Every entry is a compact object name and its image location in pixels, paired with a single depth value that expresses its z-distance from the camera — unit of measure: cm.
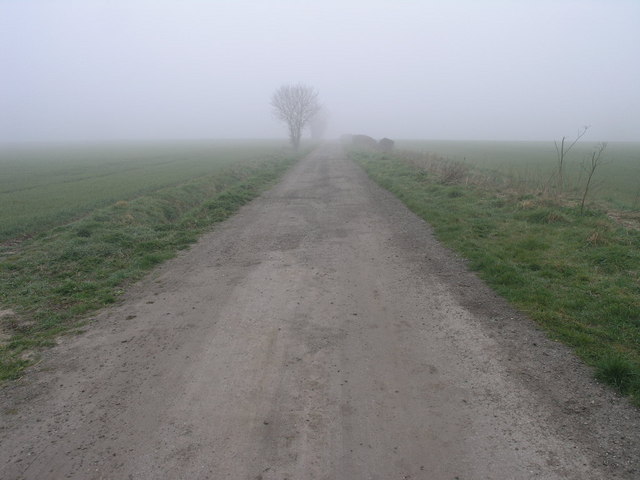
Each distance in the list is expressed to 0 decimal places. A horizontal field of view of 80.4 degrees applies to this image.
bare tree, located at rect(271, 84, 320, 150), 5588
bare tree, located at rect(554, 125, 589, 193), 1369
